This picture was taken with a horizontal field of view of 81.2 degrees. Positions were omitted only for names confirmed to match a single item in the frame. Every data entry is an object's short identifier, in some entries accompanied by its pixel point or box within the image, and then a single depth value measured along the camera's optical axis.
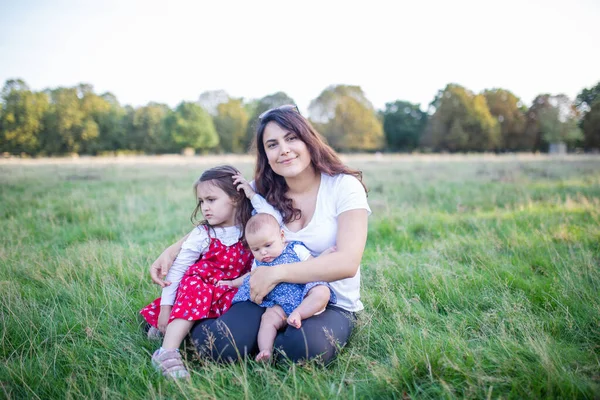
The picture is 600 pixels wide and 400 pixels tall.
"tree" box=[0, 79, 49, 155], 39.59
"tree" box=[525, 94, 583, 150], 31.78
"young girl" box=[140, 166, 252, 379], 2.43
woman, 2.20
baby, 2.23
